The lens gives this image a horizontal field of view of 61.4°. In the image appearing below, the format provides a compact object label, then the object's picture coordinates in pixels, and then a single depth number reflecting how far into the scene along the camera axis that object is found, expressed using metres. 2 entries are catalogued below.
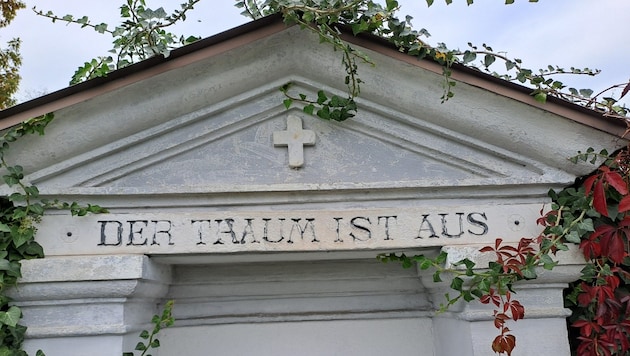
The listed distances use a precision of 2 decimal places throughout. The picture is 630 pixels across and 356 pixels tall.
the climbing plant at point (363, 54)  2.42
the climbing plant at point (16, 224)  2.36
